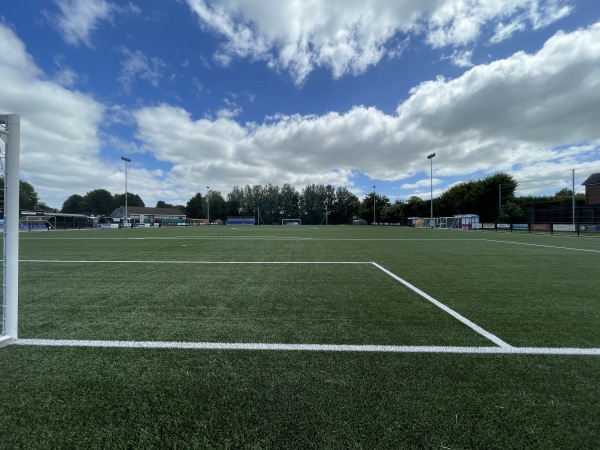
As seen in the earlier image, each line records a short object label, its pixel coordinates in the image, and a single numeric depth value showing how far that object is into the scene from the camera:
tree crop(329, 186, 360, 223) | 105.12
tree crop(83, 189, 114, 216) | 114.25
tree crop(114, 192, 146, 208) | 118.18
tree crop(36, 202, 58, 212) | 82.69
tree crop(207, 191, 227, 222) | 111.06
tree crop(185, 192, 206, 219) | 115.31
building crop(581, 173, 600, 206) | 52.00
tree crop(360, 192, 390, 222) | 93.36
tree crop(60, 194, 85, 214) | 114.69
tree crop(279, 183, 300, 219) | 107.62
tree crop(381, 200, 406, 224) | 82.19
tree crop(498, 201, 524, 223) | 44.69
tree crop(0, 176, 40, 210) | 61.51
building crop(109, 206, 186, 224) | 92.12
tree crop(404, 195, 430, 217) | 77.31
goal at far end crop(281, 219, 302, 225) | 100.34
